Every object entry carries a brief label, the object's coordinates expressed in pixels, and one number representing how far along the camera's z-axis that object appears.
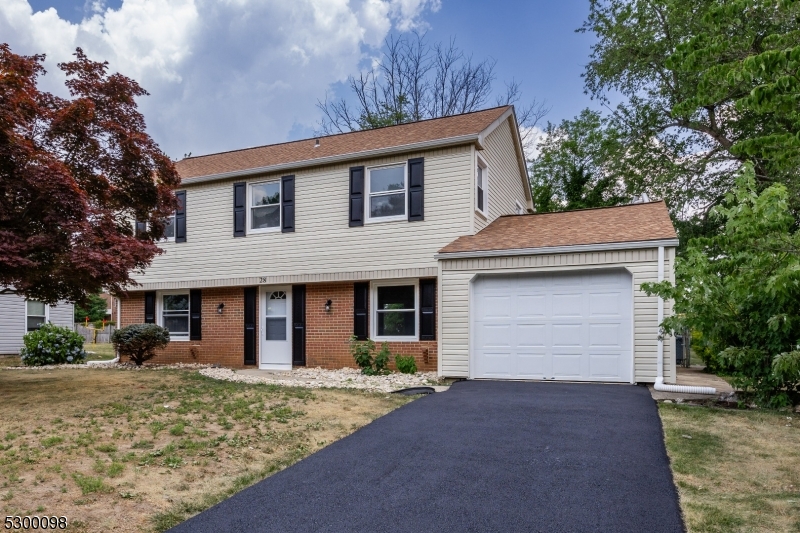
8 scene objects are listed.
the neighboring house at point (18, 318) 19.47
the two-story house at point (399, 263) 10.03
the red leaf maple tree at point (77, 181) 7.91
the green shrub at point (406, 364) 11.65
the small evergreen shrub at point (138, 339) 13.82
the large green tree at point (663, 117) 16.61
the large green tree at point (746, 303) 6.63
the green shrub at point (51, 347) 15.27
